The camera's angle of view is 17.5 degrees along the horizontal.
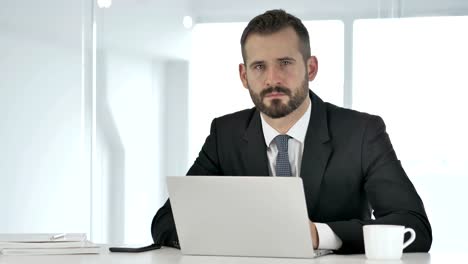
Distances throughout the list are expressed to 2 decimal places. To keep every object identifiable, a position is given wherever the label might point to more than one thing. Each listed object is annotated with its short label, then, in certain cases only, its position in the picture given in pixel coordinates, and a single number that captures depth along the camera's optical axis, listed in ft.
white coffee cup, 11.96
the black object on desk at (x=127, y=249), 13.12
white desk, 11.83
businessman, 15.37
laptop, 11.71
